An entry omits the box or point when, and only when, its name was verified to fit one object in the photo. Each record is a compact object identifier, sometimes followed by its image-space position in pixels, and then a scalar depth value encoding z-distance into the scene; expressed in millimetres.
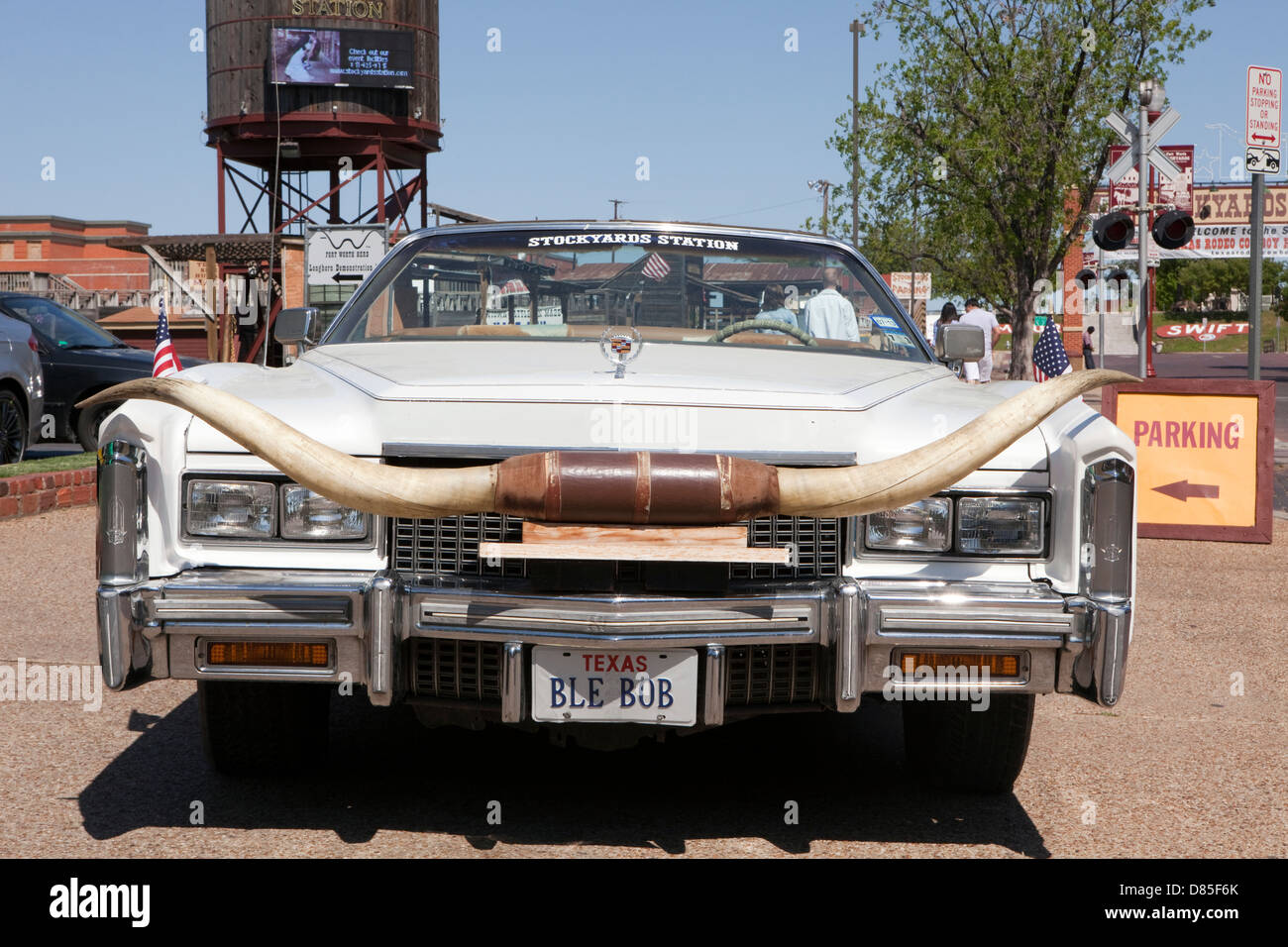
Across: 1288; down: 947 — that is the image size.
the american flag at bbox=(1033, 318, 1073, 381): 13220
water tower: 29516
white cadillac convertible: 3373
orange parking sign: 10078
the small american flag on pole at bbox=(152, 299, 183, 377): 11472
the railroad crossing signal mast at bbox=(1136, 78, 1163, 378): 12158
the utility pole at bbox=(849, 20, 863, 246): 32213
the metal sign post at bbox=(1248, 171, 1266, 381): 12328
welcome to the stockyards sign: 64938
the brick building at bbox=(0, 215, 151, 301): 47609
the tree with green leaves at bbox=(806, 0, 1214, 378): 19000
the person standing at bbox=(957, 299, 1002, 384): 20297
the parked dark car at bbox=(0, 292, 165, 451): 14312
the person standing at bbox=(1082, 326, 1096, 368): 29952
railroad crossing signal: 11883
